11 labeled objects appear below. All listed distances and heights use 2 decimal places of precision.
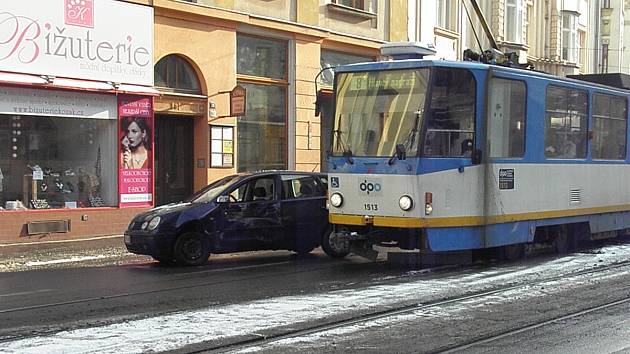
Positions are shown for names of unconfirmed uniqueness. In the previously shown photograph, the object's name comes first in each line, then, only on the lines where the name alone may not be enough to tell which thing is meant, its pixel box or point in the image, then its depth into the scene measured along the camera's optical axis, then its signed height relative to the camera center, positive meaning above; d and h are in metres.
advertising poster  17.91 -0.11
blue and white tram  11.64 -0.13
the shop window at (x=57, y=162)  16.42 -0.38
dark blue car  12.94 -1.25
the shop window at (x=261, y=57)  20.86 +2.39
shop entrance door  19.77 -0.32
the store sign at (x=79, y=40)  15.90 +2.22
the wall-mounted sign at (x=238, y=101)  19.50 +1.11
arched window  19.02 +1.69
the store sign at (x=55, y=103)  15.96 +0.87
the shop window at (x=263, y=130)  21.05 +0.44
